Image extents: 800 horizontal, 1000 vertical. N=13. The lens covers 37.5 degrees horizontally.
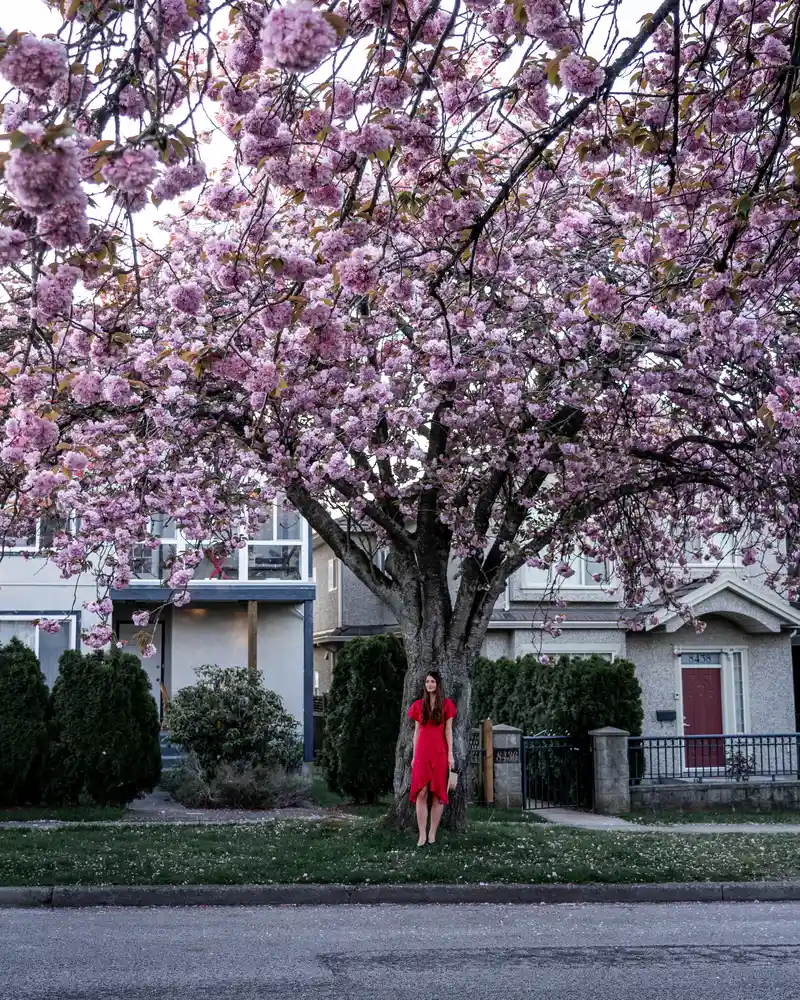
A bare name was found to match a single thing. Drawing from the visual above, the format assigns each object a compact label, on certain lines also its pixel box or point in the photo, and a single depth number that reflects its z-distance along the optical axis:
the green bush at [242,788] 17.34
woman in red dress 11.91
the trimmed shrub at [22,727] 16.53
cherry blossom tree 5.08
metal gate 17.55
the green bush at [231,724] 18.33
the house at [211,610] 22.28
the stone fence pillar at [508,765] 17.00
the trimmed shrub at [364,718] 17.28
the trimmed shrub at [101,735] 16.72
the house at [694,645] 23.95
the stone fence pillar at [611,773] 17.11
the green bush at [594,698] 17.78
